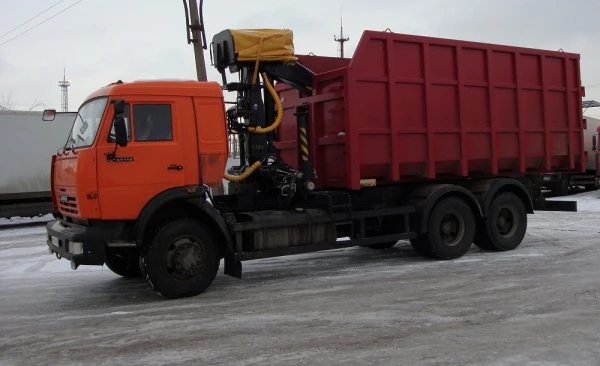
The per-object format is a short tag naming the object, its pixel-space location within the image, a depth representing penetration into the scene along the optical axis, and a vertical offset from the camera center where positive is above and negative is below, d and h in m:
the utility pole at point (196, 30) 15.16 +4.09
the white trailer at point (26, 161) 16.77 +0.84
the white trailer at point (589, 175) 24.61 -0.40
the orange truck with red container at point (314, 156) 6.97 +0.31
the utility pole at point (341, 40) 47.15 +11.44
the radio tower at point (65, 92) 57.78 +10.27
